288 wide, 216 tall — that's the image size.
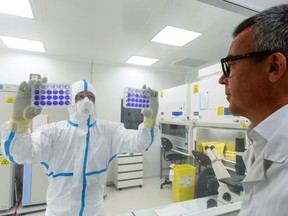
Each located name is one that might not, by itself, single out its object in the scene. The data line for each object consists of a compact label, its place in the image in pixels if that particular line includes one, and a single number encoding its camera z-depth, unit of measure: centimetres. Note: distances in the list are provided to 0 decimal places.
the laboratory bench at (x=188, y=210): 115
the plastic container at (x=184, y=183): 275
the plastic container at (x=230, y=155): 223
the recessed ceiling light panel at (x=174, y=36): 242
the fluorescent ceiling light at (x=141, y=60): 340
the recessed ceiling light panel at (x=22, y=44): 266
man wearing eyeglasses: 46
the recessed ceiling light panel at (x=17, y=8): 184
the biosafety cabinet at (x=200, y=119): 219
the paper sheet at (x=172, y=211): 122
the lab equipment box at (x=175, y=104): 286
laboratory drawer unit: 329
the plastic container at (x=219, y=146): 245
